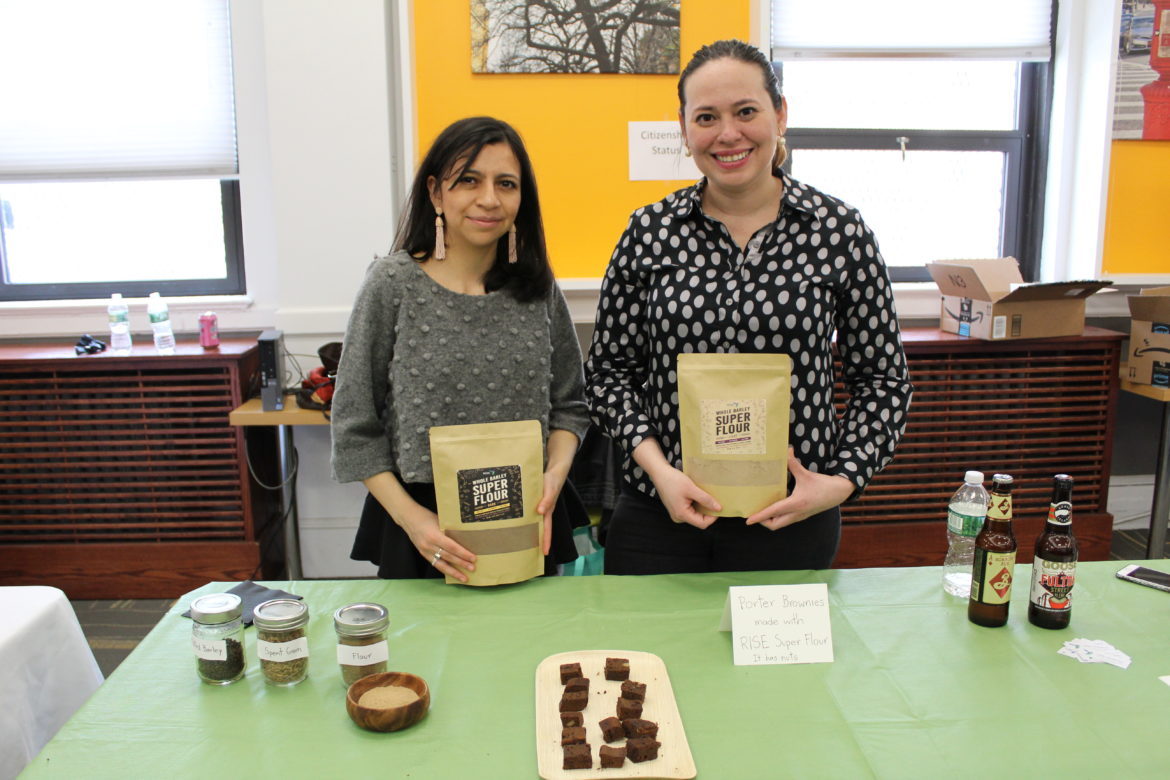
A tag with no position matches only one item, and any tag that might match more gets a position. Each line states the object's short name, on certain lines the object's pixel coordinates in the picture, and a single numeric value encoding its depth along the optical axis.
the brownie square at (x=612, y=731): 1.00
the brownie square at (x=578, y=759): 0.95
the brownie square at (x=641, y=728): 0.99
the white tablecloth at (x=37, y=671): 1.34
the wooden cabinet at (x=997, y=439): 2.98
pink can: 2.87
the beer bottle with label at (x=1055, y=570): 1.19
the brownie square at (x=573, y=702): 1.05
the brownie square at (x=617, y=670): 1.12
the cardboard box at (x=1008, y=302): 2.84
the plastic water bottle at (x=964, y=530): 1.37
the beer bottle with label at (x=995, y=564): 1.18
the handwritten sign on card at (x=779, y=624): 1.18
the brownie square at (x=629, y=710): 1.03
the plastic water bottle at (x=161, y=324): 2.86
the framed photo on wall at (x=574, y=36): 2.90
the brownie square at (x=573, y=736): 0.98
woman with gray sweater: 1.43
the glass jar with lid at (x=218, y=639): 1.11
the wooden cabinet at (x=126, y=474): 2.80
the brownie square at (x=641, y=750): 0.96
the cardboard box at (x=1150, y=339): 2.86
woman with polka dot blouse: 1.34
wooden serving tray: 0.95
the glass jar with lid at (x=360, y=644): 1.09
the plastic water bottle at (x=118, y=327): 2.88
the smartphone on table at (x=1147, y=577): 1.41
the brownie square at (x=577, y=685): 1.08
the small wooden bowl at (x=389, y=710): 1.01
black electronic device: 2.70
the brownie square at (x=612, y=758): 0.95
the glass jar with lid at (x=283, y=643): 1.10
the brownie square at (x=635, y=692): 1.06
